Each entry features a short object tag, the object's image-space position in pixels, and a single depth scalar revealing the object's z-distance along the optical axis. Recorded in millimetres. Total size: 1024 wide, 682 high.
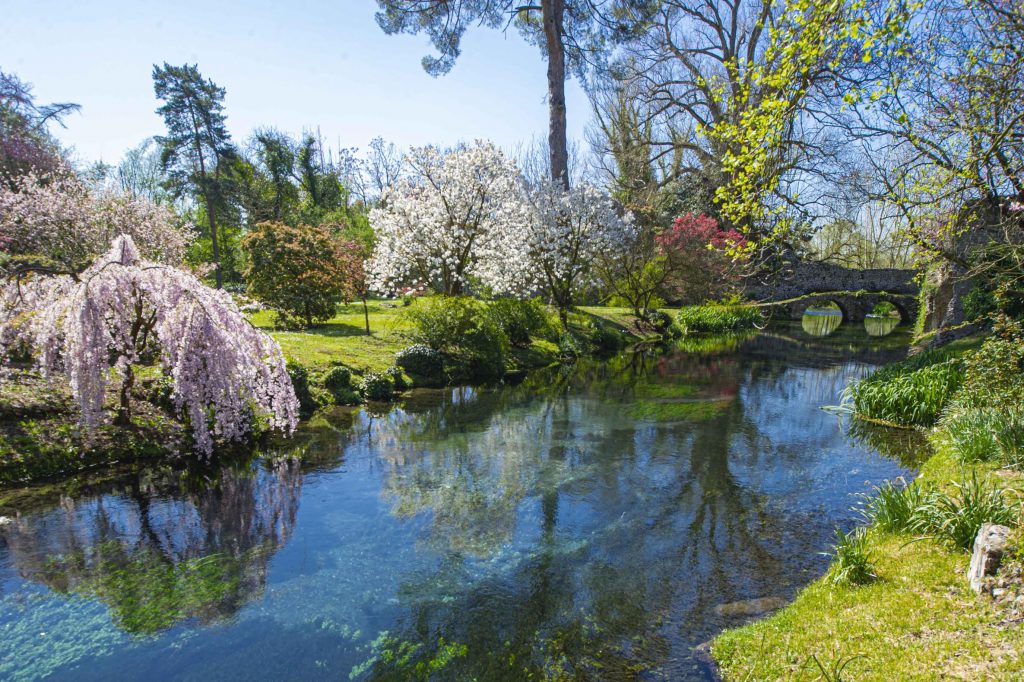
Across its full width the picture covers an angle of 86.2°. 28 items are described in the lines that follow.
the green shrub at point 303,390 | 13146
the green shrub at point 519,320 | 21266
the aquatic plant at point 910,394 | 11359
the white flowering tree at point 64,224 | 16391
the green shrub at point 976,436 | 7520
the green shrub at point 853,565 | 5258
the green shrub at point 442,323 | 18578
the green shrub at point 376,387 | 15211
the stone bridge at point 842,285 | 33969
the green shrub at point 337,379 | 14602
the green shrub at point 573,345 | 23141
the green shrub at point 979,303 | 13753
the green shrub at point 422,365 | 17188
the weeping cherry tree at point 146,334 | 8148
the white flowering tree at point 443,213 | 21016
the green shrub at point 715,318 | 30422
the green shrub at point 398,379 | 16297
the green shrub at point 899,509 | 5996
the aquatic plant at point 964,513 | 5320
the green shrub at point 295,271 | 20266
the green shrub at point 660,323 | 29203
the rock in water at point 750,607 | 5543
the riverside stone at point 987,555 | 4523
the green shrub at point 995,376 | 8672
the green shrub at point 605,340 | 24597
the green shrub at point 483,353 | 18453
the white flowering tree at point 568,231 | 22938
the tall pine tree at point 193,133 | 35875
